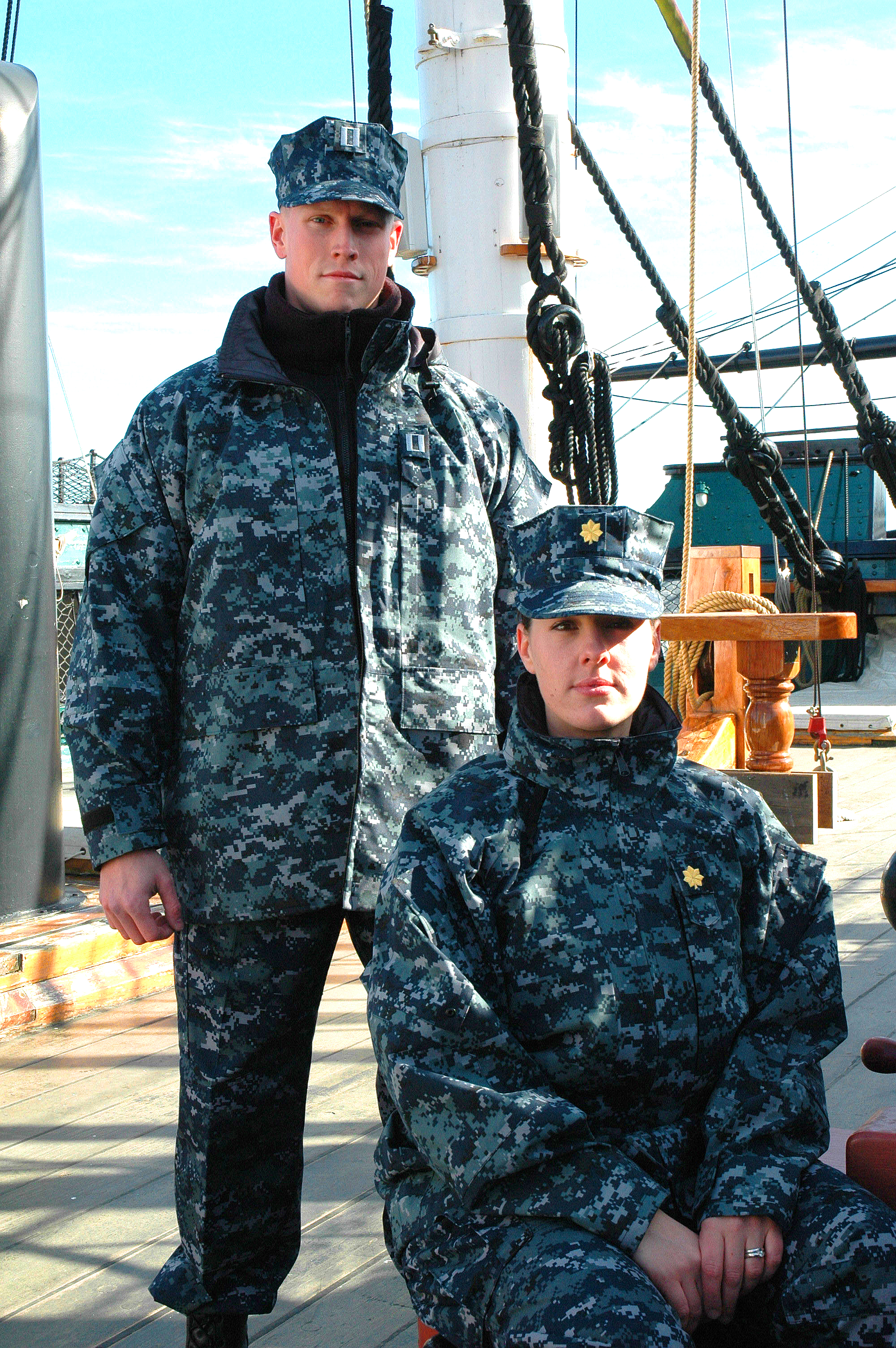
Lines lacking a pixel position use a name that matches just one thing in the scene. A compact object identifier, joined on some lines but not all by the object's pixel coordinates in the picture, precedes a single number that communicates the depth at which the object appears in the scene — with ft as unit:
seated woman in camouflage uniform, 4.39
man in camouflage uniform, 6.03
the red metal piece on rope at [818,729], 19.13
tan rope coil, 18.06
